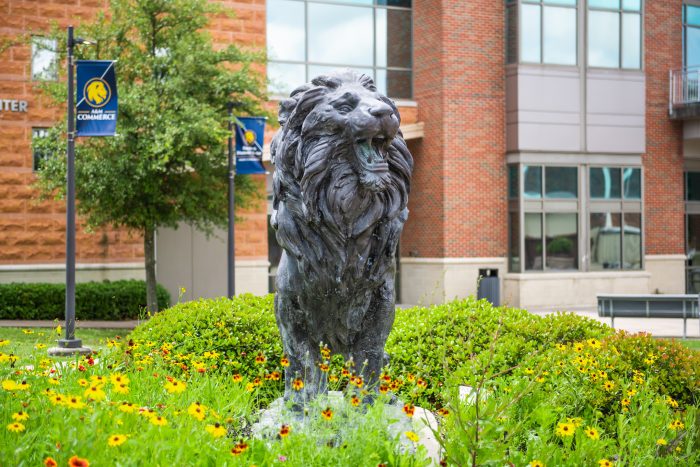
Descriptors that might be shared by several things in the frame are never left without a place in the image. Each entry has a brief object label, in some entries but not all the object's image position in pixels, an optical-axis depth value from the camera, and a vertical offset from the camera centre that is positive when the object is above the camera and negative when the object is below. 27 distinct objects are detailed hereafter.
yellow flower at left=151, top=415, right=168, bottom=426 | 4.07 -0.91
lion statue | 5.11 +0.07
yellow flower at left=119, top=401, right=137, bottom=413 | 4.29 -0.90
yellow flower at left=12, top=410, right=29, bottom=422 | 4.13 -0.91
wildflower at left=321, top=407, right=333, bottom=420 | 4.31 -0.92
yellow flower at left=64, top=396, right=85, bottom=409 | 4.16 -0.85
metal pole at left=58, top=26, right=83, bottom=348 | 13.57 +0.42
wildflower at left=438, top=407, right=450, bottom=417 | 4.97 -1.06
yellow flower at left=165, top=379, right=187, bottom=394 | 4.56 -0.84
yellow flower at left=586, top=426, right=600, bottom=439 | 4.89 -1.17
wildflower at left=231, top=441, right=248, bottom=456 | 3.93 -1.00
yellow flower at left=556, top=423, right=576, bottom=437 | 4.76 -1.12
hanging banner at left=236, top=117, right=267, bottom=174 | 17.08 +1.71
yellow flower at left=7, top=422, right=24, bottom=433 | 3.93 -0.90
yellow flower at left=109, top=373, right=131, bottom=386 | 4.60 -0.81
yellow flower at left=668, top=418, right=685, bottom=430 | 5.65 -1.29
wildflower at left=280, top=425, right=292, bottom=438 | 4.16 -0.98
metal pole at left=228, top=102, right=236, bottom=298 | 16.94 +0.63
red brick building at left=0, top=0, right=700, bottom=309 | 24.17 +2.90
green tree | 16.50 +2.10
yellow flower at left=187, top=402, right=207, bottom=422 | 4.16 -0.89
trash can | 23.11 -1.58
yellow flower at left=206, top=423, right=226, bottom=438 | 3.97 -0.93
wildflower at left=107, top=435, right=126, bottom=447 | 3.72 -0.91
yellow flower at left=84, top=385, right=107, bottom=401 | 4.26 -0.81
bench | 16.83 -1.51
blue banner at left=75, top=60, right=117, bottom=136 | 13.94 +2.13
